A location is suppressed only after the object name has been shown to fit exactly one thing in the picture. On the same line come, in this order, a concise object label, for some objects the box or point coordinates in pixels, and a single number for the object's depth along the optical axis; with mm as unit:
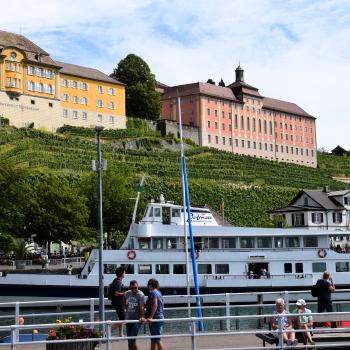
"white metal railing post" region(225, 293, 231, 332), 19075
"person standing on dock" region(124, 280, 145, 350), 15289
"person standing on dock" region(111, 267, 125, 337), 18047
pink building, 117375
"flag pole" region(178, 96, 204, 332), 29988
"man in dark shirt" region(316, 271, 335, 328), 18453
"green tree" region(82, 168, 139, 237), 60906
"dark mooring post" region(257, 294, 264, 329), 20581
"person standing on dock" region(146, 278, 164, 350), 14914
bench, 15680
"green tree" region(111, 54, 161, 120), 109562
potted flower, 14627
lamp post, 20859
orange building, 88938
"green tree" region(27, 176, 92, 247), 53188
